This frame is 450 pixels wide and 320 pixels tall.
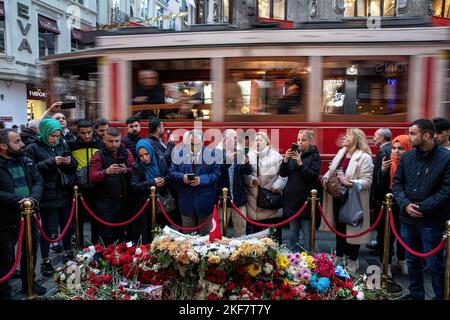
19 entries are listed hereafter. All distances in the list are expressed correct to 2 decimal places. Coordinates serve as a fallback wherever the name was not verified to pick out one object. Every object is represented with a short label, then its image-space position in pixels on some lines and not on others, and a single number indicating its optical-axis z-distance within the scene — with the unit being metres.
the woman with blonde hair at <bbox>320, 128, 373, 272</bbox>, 5.37
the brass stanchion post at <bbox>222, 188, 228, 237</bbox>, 5.57
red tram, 7.34
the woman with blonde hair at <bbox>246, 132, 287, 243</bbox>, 6.00
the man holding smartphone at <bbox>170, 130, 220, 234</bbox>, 5.71
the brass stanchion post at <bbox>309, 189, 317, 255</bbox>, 5.34
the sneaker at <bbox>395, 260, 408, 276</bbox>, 5.68
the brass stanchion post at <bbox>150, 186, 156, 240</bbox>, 5.63
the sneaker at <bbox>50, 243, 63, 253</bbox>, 6.44
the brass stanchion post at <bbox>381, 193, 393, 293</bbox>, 4.98
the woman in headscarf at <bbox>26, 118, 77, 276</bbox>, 5.48
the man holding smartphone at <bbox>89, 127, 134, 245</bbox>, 5.52
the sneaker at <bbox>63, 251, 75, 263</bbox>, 5.93
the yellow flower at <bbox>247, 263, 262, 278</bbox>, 3.85
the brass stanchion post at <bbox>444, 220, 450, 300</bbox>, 4.01
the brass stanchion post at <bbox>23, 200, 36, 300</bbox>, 4.62
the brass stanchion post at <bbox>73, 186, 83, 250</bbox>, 5.81
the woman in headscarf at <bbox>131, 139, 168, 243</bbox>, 5.73
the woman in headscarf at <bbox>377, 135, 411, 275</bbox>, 5.36
